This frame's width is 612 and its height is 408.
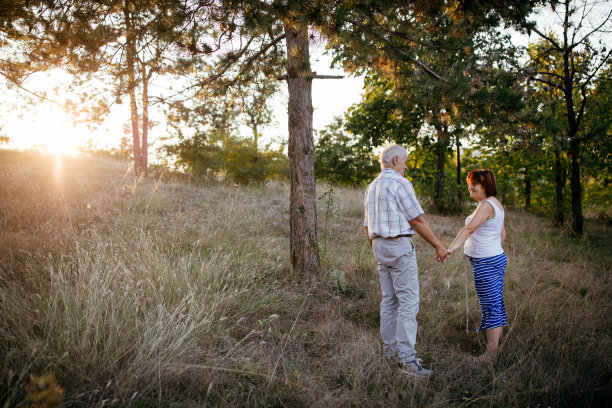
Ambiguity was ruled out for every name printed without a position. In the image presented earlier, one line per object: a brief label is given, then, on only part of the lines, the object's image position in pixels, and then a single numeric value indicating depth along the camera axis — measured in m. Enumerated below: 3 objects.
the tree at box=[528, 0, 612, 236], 8.04
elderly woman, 3.00
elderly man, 2.68
